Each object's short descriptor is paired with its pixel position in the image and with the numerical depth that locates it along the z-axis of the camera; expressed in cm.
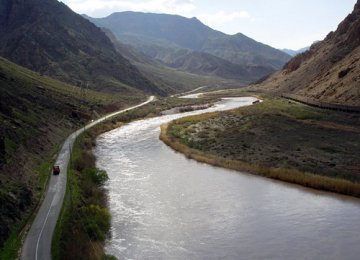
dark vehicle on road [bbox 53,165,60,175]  5232
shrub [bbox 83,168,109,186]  5138
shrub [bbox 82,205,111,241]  3627
